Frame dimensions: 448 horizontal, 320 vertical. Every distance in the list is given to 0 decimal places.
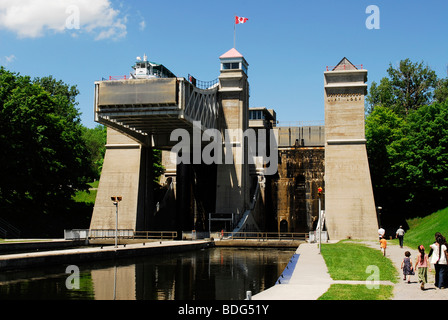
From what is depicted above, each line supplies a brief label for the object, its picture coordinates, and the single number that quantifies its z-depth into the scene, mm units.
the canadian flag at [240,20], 60625
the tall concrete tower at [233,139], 60406
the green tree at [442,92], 84688
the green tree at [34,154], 50531
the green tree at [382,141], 67500
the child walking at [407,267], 17998
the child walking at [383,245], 28875
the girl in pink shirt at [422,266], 16241
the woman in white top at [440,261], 15977
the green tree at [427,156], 58094
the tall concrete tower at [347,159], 52375
